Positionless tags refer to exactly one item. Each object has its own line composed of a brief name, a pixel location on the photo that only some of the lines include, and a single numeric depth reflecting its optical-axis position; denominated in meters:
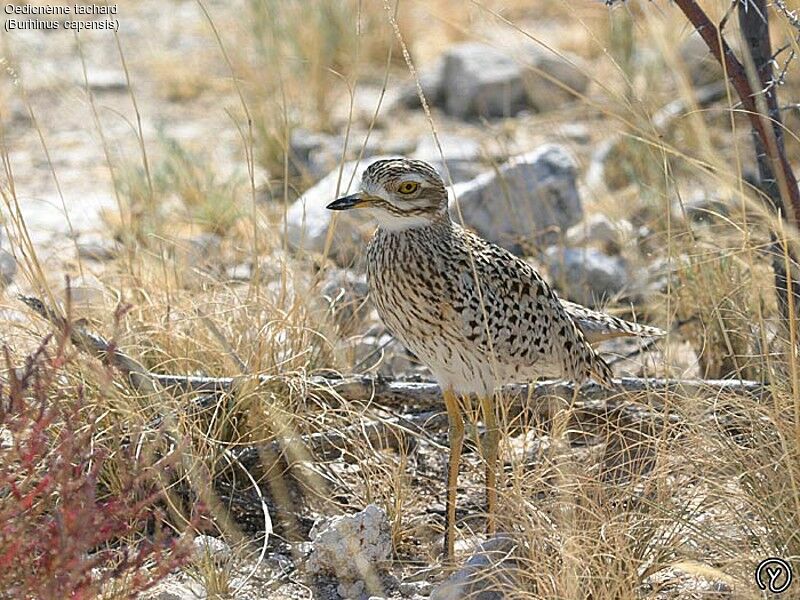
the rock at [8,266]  9.34
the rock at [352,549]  6.78
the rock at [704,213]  9.86
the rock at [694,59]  14.24
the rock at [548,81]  14.53
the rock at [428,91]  15.17
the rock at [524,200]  10.76
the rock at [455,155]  11.98
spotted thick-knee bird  6.98
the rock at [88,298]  8.21
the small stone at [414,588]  6.84
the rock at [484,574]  6.10
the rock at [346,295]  8.77
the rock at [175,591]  6.39
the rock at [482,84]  14.61
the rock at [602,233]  10.90
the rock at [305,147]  12.79
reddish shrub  4.94
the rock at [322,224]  10.47
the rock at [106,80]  15.41
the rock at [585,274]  9.92
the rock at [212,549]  6.57
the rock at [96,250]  10.10
